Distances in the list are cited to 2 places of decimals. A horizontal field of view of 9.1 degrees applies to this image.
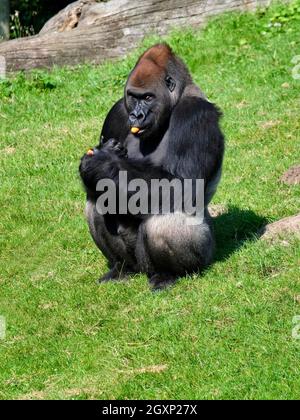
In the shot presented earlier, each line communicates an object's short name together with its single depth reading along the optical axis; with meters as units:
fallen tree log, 21.88
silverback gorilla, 12.03
